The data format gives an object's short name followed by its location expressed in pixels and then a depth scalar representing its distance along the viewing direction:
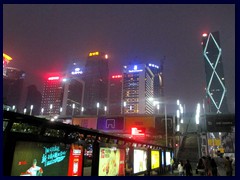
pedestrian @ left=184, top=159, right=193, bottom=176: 20.21
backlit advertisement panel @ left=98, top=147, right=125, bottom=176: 10.27
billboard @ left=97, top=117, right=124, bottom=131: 45.58
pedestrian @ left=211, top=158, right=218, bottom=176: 17.40
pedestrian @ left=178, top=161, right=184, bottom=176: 21.69
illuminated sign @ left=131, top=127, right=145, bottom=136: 39.84
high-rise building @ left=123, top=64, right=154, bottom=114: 161.62
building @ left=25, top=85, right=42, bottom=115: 184.50
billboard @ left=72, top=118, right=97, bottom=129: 46.83
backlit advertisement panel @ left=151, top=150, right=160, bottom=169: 18.16
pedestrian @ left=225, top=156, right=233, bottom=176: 16.17
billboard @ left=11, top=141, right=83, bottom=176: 6.46
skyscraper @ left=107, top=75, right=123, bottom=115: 170.50
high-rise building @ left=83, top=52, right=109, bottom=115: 191.12
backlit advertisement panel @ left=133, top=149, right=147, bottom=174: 14.15
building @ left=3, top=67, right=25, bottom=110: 159.36
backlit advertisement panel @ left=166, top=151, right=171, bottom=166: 24.17
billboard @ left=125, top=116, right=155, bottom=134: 44.25
